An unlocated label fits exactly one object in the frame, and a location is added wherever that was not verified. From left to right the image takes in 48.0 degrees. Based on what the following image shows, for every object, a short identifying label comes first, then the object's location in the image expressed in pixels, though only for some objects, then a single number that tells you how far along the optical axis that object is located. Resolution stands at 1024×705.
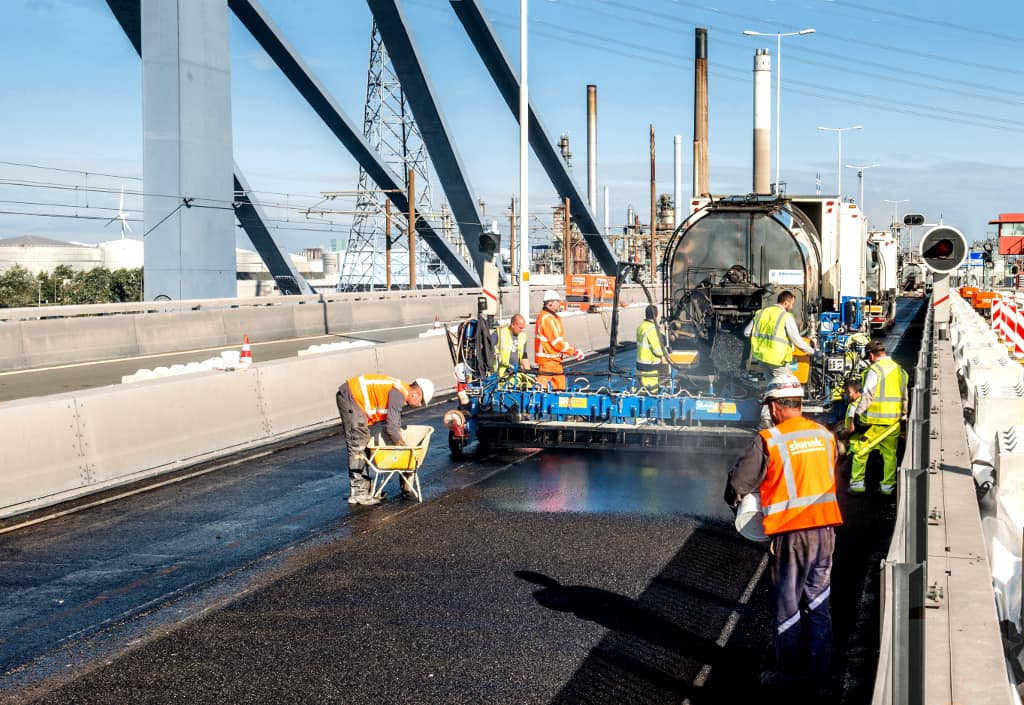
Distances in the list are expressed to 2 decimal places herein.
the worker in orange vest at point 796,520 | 5.86
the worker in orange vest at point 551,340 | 14.98
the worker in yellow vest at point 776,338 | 12.36
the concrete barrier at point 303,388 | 14.94
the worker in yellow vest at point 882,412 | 10.76
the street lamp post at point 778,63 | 53.72
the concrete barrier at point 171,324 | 23.81
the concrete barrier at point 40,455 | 10.38
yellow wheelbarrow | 10.70
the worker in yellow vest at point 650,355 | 13.97
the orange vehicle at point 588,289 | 54.10
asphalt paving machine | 12.61
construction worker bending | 10.64
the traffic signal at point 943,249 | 12.97
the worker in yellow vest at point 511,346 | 15.07
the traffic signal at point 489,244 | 20.61
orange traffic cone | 15.07
